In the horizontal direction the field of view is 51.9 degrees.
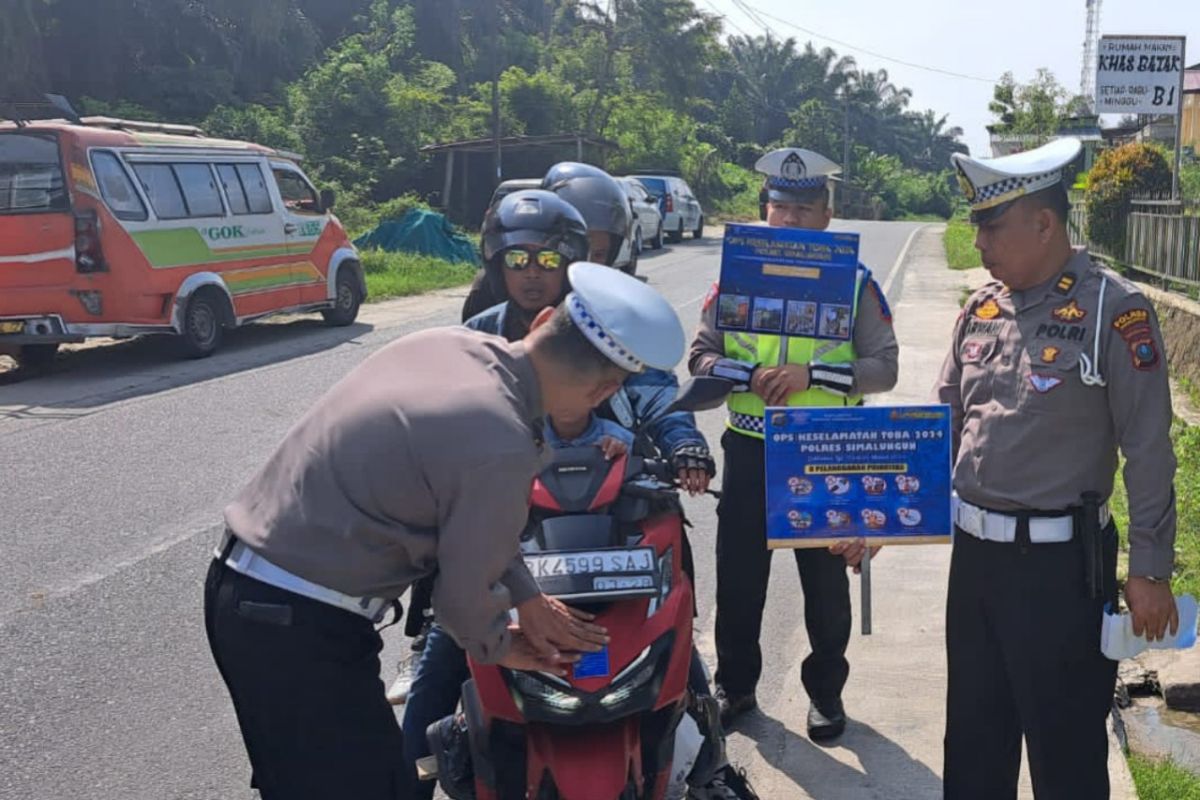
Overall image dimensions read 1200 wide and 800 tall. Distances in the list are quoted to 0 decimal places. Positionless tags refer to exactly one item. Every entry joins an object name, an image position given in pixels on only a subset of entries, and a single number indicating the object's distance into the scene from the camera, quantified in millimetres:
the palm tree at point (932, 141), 96062
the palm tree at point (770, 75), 82688
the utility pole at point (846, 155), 63294
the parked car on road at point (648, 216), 25297
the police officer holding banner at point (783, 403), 3988
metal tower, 47294
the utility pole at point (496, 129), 30156
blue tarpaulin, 23453
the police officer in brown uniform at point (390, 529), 2223
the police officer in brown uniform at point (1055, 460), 2859
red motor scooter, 2758
